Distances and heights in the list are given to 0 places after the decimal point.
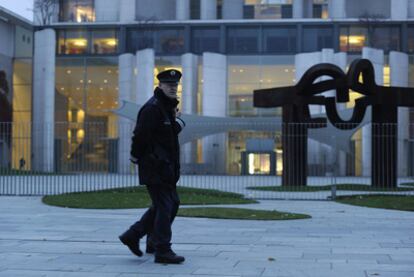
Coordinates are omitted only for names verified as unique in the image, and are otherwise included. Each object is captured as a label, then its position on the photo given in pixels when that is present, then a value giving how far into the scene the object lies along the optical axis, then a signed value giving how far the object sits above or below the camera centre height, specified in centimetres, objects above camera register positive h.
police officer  704 -14
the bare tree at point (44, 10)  5188 +1106
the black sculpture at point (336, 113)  2423 +142
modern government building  4781 +701
